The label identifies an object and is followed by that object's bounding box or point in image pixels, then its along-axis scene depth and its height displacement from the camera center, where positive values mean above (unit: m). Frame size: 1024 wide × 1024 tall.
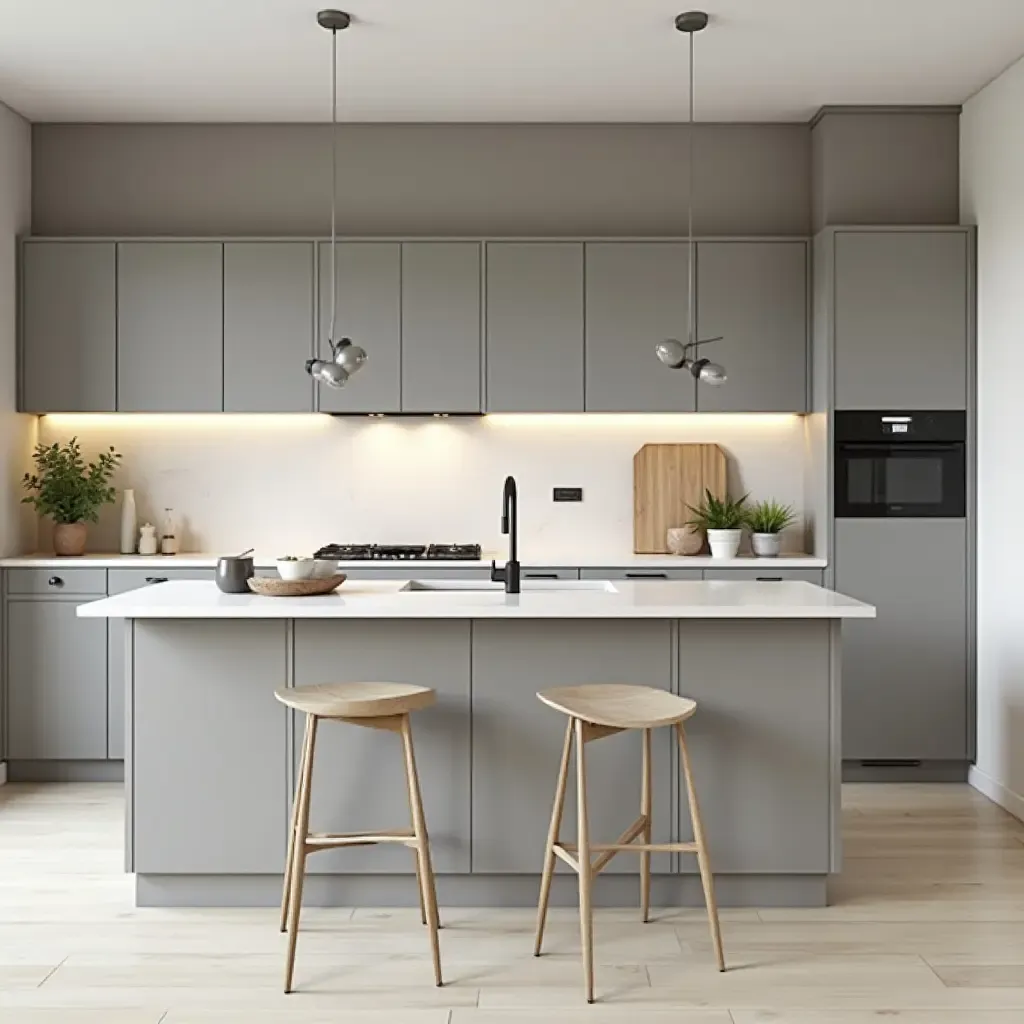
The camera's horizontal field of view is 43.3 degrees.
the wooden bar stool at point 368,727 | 3.41 -0.70
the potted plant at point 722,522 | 5.77 -0.07
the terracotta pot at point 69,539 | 5.78 -0.14
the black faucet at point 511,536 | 4.33 -0.10
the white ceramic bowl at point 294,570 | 4.10 -0.20
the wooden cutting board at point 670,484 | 6.08 +0.10
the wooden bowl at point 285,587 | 4.06 -0.25
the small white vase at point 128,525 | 5.95 -0.08
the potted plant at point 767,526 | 5.75 -0.09
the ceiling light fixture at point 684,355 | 4.58 +0.54
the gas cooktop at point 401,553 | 5.66 -0.20
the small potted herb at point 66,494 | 5.79 +0.06
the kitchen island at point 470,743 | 3.91 -0.72
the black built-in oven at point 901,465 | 5.54 +0.17
